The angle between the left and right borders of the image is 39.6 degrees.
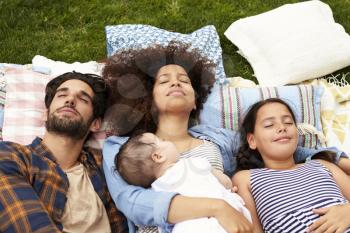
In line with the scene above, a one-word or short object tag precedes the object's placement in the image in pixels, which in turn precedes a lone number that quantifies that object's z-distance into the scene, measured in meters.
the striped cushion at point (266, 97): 3.53
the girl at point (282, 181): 2.76
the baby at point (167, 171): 2.71
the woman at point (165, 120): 2.64
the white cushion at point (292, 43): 4.06
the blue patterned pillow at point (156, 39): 4.07
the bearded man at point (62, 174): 2.56
